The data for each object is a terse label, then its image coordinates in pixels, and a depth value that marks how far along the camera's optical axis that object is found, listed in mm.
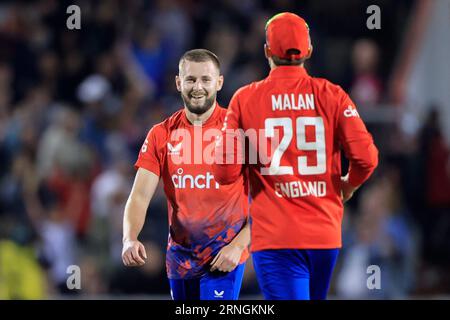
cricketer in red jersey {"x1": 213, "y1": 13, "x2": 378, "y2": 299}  10023
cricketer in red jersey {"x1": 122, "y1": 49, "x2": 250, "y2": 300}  11258
